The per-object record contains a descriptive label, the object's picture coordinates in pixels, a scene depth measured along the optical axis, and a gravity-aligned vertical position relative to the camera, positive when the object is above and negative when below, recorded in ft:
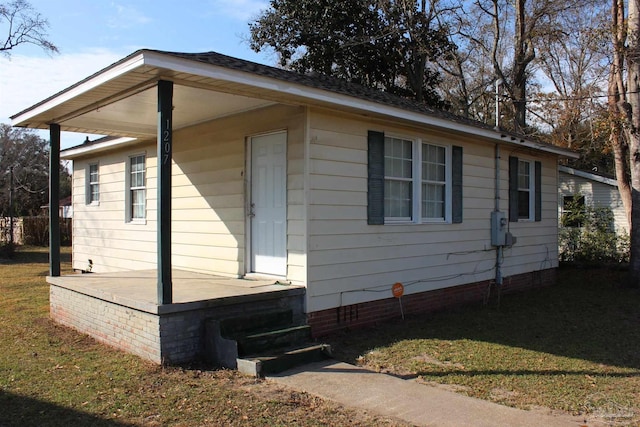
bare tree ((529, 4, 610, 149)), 44.98 +14.30
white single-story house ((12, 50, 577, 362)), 18.78 +0.78
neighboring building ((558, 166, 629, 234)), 59.98 +2.36
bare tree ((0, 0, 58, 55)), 69.26 +22.86
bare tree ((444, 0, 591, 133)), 61.82 +22.22
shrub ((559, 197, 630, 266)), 50.31 -2.59
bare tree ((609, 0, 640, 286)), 37.17 +8.09
